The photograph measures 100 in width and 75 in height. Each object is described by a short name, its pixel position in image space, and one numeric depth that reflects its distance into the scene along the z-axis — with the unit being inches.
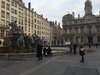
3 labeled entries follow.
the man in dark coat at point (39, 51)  294.7
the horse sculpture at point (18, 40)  388.5
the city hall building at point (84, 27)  1631.6
